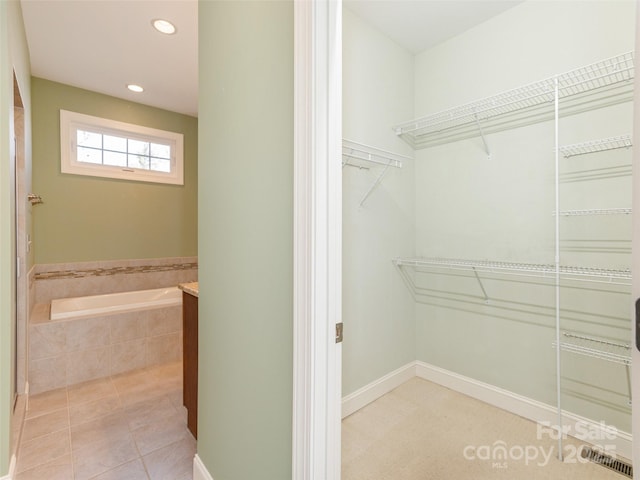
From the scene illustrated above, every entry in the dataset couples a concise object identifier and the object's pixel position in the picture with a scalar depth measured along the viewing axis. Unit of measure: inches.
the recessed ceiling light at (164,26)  85.0
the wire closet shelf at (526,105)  64.0
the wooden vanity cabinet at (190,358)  68.1
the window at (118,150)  125.1
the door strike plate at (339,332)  36.2
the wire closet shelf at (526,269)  63.6
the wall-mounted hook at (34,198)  103.5
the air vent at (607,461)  60.6
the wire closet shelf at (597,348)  62.5
